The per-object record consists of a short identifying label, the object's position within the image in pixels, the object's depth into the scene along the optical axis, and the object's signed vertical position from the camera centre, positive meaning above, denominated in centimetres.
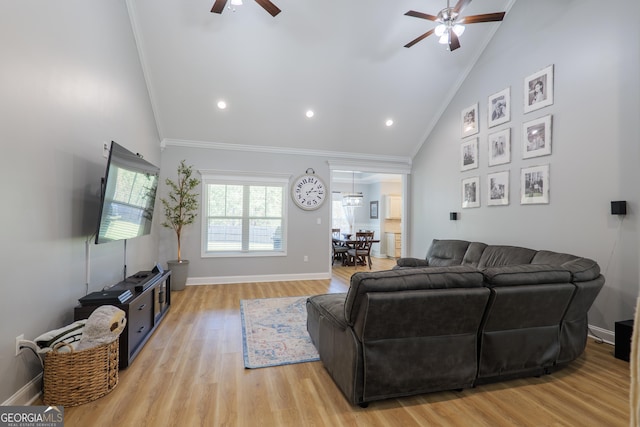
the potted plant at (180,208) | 507 +16
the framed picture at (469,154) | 491 +105
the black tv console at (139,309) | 251 -87
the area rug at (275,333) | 273 -122
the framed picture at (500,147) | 430 +103
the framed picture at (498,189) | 434 +44
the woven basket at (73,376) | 201 -106
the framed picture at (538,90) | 375 +163
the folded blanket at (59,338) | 203 -81
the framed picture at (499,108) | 432 +161
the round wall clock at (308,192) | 605 +52
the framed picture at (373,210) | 995 +27
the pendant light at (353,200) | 839 +50
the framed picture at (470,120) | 493 +161
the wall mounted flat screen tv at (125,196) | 264 +21
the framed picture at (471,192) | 488 +43
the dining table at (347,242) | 742 -60
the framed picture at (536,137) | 376 +103
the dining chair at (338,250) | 755 -78
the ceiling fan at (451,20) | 322 +213
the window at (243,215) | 568 +4
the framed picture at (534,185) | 379 +43
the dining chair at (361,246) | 740 -67
